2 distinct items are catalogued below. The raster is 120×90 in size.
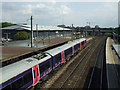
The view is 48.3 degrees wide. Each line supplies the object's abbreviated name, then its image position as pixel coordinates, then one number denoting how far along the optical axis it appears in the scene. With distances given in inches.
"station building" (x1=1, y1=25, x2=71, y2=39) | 2487.7
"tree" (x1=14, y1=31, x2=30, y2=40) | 1974.7
